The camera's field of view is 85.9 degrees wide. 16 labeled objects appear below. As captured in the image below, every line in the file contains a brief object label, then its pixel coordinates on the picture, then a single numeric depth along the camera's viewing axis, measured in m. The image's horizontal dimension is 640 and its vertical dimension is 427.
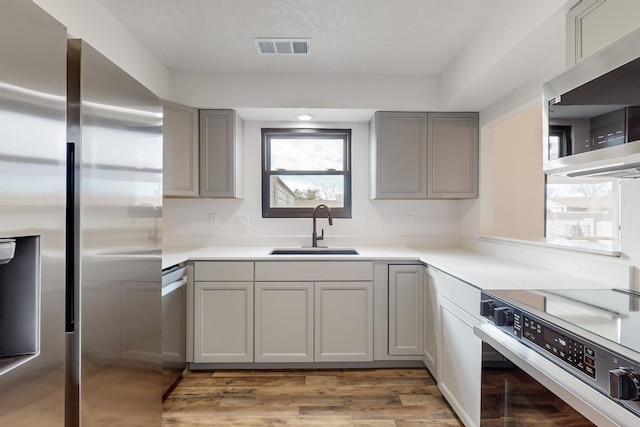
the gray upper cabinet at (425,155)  2.83
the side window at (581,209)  3.03
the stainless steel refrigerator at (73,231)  0.78
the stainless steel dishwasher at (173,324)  2.09
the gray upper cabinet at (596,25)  1.11
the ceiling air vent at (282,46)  2.21
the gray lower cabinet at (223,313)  2.46
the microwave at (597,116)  1.02
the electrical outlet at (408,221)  3.16
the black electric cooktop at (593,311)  0.94
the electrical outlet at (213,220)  3.09
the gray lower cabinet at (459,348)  1.64
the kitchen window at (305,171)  3.15
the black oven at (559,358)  0.87
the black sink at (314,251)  2.90
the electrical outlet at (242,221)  3.12
